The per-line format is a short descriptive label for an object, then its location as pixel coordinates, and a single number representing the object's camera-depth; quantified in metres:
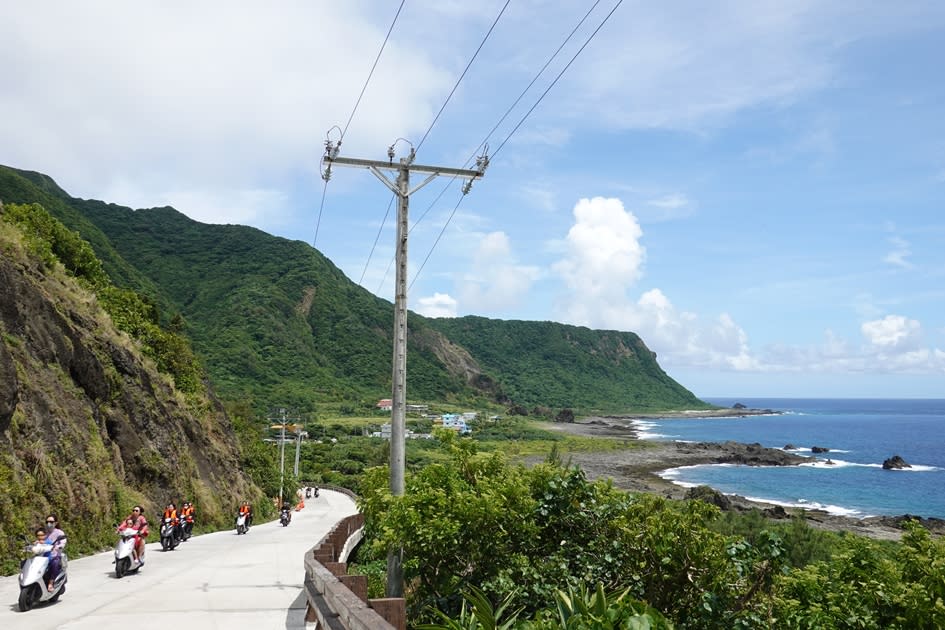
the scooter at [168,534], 18.00
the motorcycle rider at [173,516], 18.42
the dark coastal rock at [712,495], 55.05
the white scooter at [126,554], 12.81
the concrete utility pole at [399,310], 9.37
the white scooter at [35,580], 9.38
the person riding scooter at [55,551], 9.85
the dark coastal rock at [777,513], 52.84
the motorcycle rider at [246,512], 25.20
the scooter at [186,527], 20.20
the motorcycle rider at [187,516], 20.28
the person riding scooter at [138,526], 13.41
